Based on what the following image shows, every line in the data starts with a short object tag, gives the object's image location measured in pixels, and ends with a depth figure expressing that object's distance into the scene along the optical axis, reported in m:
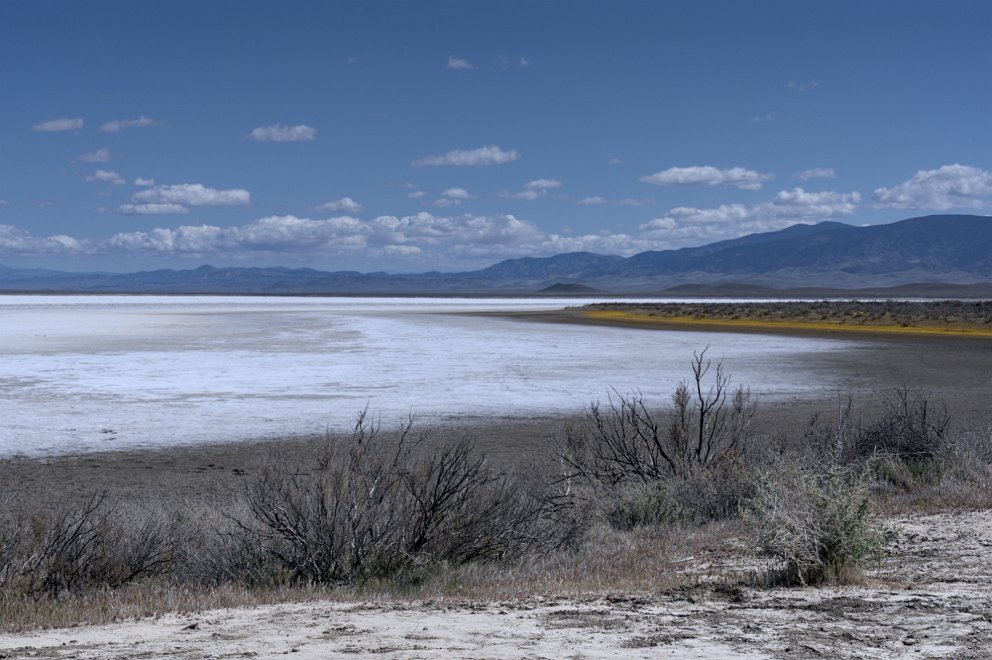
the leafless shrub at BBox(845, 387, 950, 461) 12.38
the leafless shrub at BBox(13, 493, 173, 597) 7.60
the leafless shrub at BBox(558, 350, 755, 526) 10.20
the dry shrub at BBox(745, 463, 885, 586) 6.85
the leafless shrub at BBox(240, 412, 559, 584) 8.04
